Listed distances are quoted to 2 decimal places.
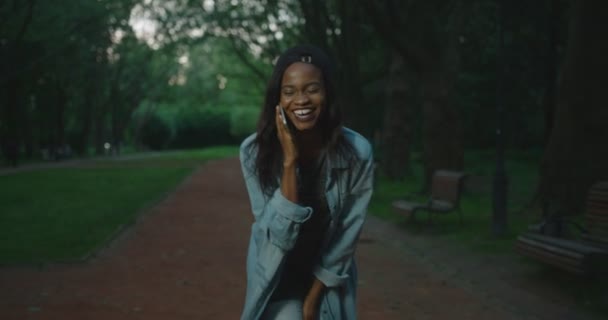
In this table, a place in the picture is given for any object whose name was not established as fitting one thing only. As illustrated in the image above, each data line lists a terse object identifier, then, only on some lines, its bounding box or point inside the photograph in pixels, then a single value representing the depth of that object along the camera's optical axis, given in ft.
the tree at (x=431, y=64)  53.57
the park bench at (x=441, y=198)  41.09
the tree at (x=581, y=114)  39.63
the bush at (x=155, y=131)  226.99
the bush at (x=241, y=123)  240.32
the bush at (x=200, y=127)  233.96
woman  8.45
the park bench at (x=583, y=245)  22.25
